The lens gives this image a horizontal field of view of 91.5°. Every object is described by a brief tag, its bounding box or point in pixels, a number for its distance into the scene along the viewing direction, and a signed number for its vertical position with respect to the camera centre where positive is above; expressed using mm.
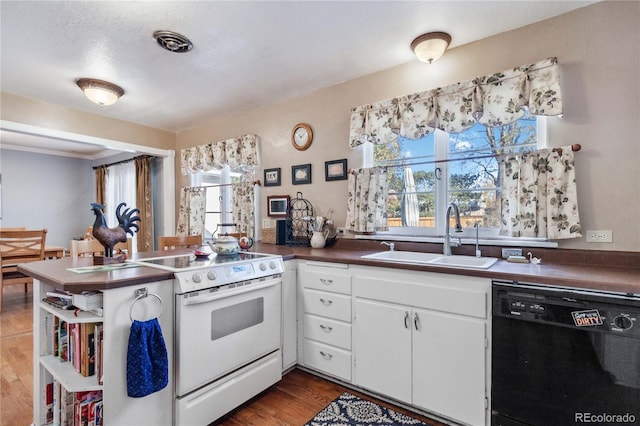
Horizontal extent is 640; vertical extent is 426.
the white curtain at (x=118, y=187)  5404 +555
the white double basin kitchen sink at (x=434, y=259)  1872 -313
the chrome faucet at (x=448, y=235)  2131 -160
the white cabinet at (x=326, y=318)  2154 -750
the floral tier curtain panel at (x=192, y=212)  4055 +62
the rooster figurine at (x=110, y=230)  1891 -74
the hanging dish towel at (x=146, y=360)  1426 -669
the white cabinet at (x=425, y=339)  1657 -743
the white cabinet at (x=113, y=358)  1425 -700
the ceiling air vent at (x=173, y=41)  2115 +1235
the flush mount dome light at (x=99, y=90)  2828 +1183
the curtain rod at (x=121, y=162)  4633 +961
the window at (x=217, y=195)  3998 +273
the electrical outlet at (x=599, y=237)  1810 -158
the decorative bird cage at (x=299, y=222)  3039 -74
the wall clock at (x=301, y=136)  3113 +800
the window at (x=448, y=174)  2197 +302
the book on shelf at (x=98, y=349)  1467 -621
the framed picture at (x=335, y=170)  2888 +420
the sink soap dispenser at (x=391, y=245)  2504 -260
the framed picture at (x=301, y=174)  3137 +417
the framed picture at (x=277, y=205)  3322 +108
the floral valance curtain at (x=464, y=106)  1938 +766
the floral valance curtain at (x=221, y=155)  3545 +756
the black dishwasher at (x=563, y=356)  1311 -664
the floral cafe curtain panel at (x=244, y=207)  3545 +98
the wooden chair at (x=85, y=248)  2314 -229
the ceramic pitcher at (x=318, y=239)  2768 -221
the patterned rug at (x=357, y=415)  1812 -1215
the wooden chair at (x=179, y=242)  3033 -255
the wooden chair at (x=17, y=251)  3809 -402
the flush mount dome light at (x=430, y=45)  2116 +1157
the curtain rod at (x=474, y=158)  1879 +396
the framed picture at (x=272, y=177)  3410 +426
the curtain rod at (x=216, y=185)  3975 +404
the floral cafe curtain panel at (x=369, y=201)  2627 +105
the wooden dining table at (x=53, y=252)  4305 -472
